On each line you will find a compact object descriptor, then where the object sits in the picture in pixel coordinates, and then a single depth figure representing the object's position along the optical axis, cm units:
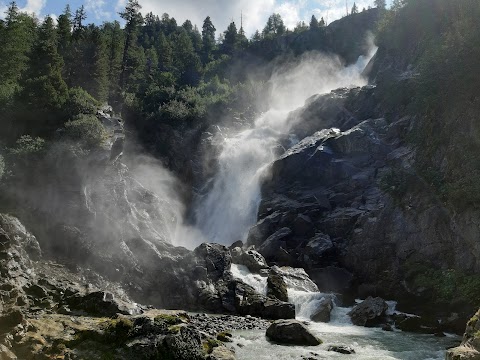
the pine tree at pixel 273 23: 14100
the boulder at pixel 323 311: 3186
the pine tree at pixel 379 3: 12766
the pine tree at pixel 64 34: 6239
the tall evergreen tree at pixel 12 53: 4869
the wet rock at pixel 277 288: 3481
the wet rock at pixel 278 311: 3175
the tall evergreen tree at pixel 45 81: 4097
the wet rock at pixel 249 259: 3856
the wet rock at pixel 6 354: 1410
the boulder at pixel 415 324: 2939
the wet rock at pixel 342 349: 2276
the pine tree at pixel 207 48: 12088
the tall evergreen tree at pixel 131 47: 7075
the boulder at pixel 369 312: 3098
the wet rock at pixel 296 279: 3794
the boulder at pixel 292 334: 2419
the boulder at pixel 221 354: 1794
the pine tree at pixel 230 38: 12350
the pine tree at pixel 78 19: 8050
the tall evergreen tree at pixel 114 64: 6662
